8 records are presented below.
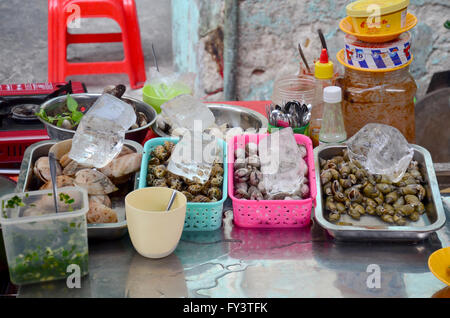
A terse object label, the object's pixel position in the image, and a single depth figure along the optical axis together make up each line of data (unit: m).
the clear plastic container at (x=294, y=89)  1.74
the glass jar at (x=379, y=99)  1.64
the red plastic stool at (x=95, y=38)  3.56
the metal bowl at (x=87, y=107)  1.65
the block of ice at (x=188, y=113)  1.69
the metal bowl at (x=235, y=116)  1.95
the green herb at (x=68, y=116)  1.73
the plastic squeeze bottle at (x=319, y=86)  1.67
